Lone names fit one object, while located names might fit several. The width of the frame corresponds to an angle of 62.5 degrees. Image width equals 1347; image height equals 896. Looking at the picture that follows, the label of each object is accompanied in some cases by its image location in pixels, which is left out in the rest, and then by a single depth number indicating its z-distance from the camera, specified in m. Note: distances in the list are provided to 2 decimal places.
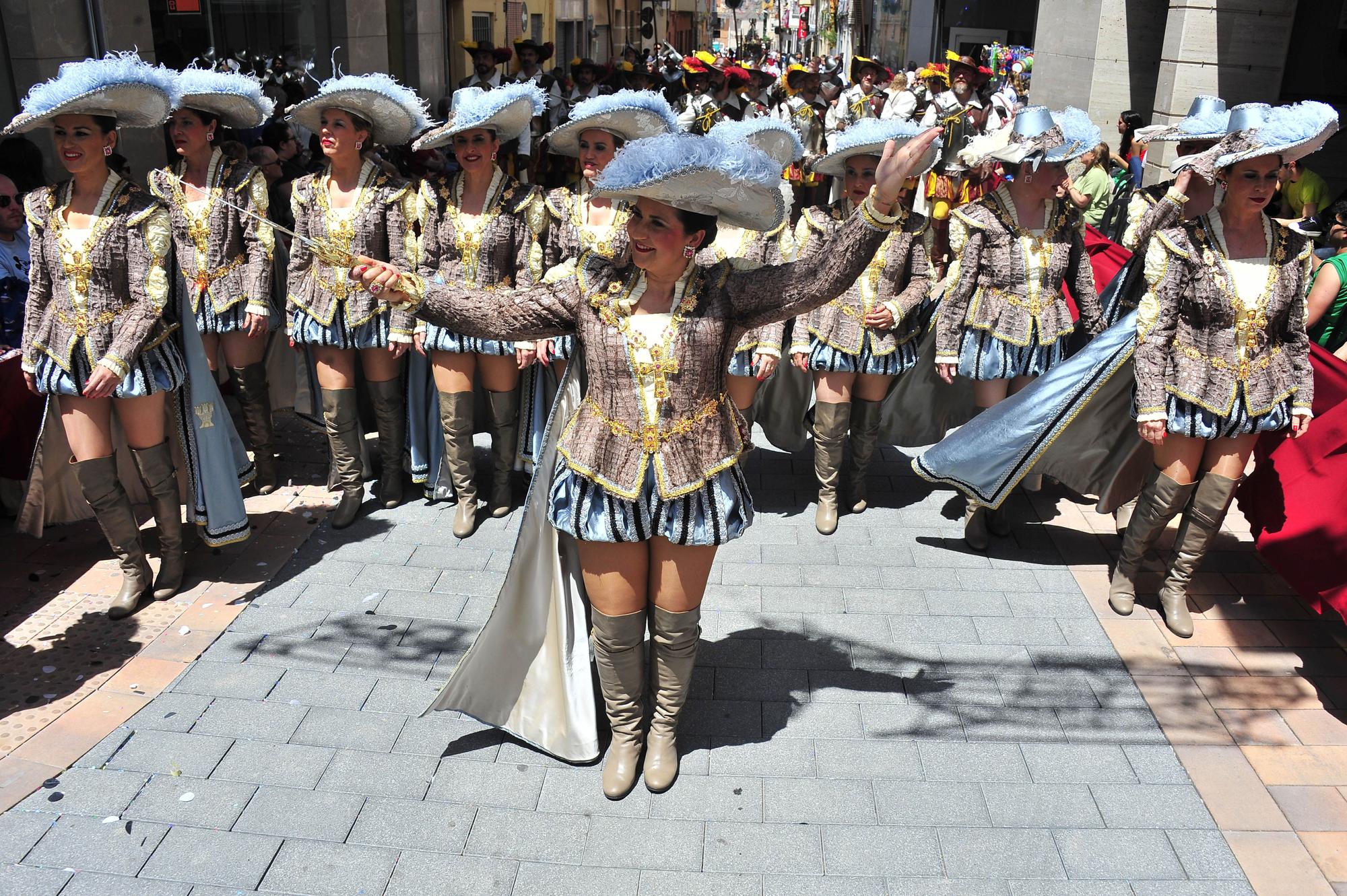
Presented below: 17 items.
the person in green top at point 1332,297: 4.86
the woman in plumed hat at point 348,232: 5.31
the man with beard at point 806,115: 14.01
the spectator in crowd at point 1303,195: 8.62
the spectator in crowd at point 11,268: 5.23
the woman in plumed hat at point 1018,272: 5.27
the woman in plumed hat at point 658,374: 3.11
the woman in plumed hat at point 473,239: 5.25
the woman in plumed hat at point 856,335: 5.52
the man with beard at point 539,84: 10.38
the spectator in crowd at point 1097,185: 9.25
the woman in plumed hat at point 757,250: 5.33
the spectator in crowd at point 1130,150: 9.78
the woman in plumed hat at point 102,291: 4.38
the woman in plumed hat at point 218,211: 5.47
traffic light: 35.68
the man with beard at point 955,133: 9.93
